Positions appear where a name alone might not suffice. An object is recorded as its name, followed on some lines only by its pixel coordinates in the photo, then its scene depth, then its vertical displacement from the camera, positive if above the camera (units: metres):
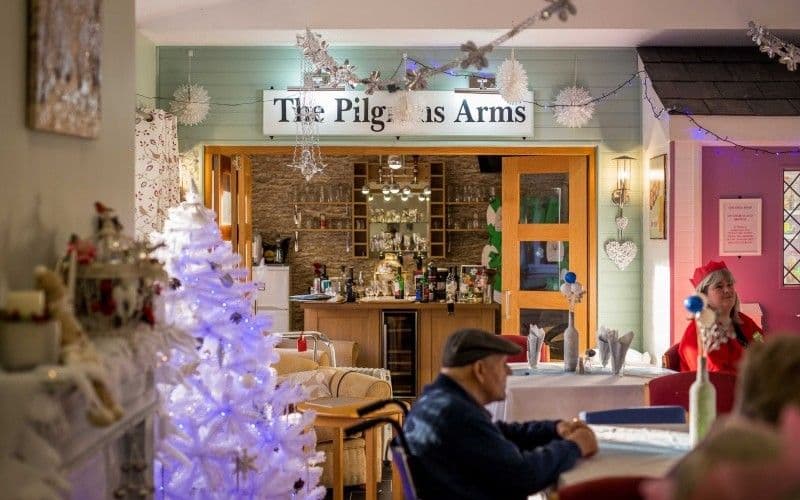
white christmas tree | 4.69 -0.66
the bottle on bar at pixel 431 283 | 10.06 -0.33
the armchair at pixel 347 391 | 6.71 -0.99
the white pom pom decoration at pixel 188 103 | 8.12 +1.27
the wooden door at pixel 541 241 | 8.51 +0.10
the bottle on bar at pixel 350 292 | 9.98 -0.42
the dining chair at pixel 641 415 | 4.09 -0.71
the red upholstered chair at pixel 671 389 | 4.54 -0.66
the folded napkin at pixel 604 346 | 5.87 -0.58
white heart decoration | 8.18 +0.00
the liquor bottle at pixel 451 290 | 10.01 -0.40
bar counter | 9.77 -0.71
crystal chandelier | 8.14 +1.15
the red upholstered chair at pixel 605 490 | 2.51 -0.63
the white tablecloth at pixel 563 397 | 5.35 -0.82
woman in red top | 5.50 -0.45
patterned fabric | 7.03 +0.60
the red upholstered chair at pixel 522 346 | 6.50 -0.66
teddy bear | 2.54 -0.26
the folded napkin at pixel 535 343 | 5.93 -0.57
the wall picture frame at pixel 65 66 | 2.92 +0.61
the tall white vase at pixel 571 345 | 5.77 -0.57
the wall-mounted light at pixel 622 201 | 8.17 +0.43
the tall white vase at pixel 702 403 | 3.46 -0.55
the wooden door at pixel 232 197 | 8.35 +0.50
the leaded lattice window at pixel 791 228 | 7.73 +0.19
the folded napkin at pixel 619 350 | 5.65 -0.58
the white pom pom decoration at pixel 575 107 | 8.11 +1.24
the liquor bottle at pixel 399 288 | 10.38 -0.40
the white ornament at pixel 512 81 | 7.87 +1.41
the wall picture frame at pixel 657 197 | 7.63 +0.45
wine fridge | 9.80 -0.98
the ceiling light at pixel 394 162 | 12.73 +1.20
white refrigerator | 12.68 -0.57
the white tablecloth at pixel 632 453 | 3.27 -0.75
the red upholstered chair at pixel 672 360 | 6.06 -0.69
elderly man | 3.20 -0.65
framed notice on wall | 7.62 +0.23
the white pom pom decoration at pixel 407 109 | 8.07 +1.21
